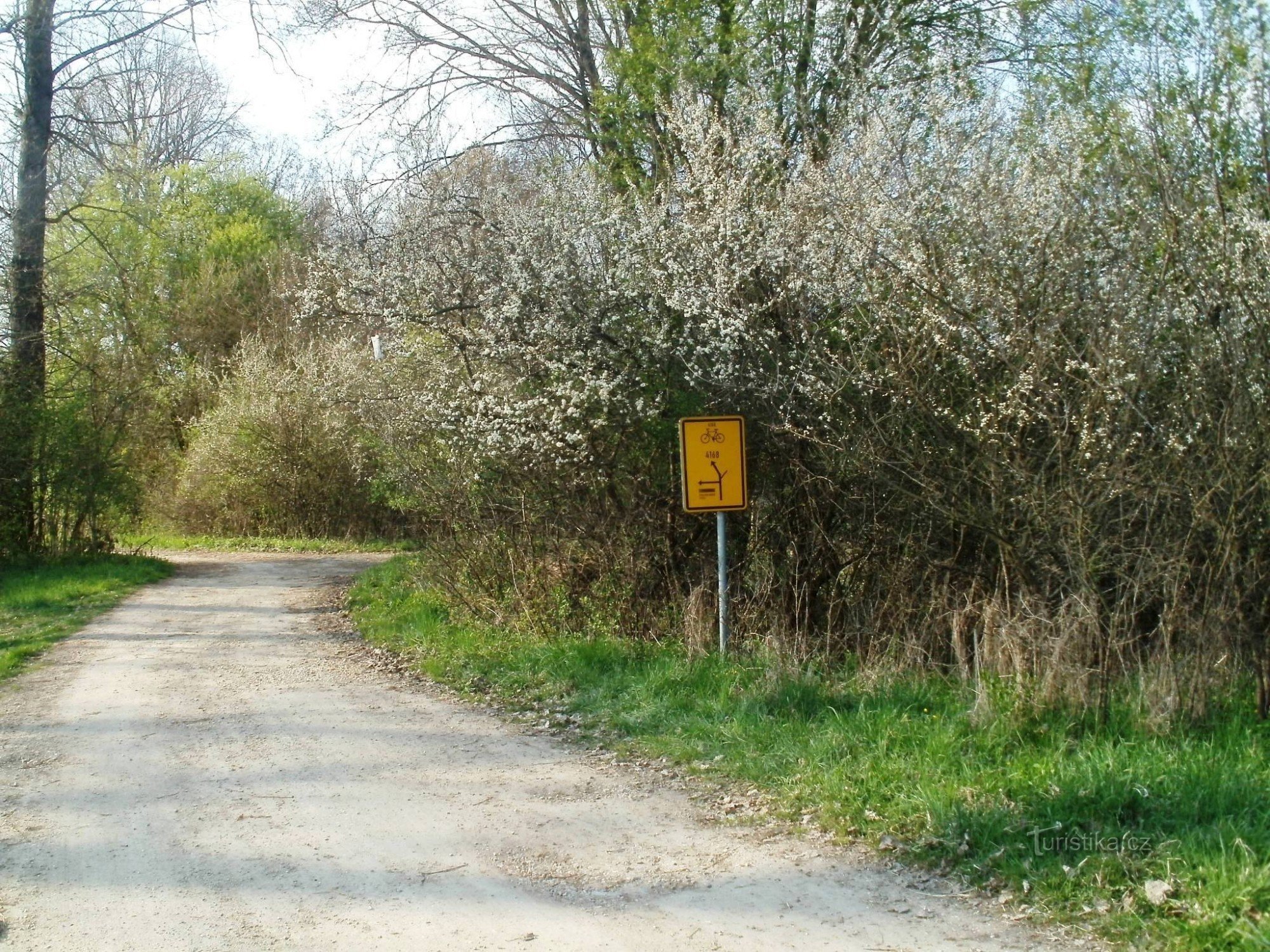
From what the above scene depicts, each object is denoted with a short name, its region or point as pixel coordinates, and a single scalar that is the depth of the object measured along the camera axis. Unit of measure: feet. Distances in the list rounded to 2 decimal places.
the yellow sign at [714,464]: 30.81
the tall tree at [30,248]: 60.75
